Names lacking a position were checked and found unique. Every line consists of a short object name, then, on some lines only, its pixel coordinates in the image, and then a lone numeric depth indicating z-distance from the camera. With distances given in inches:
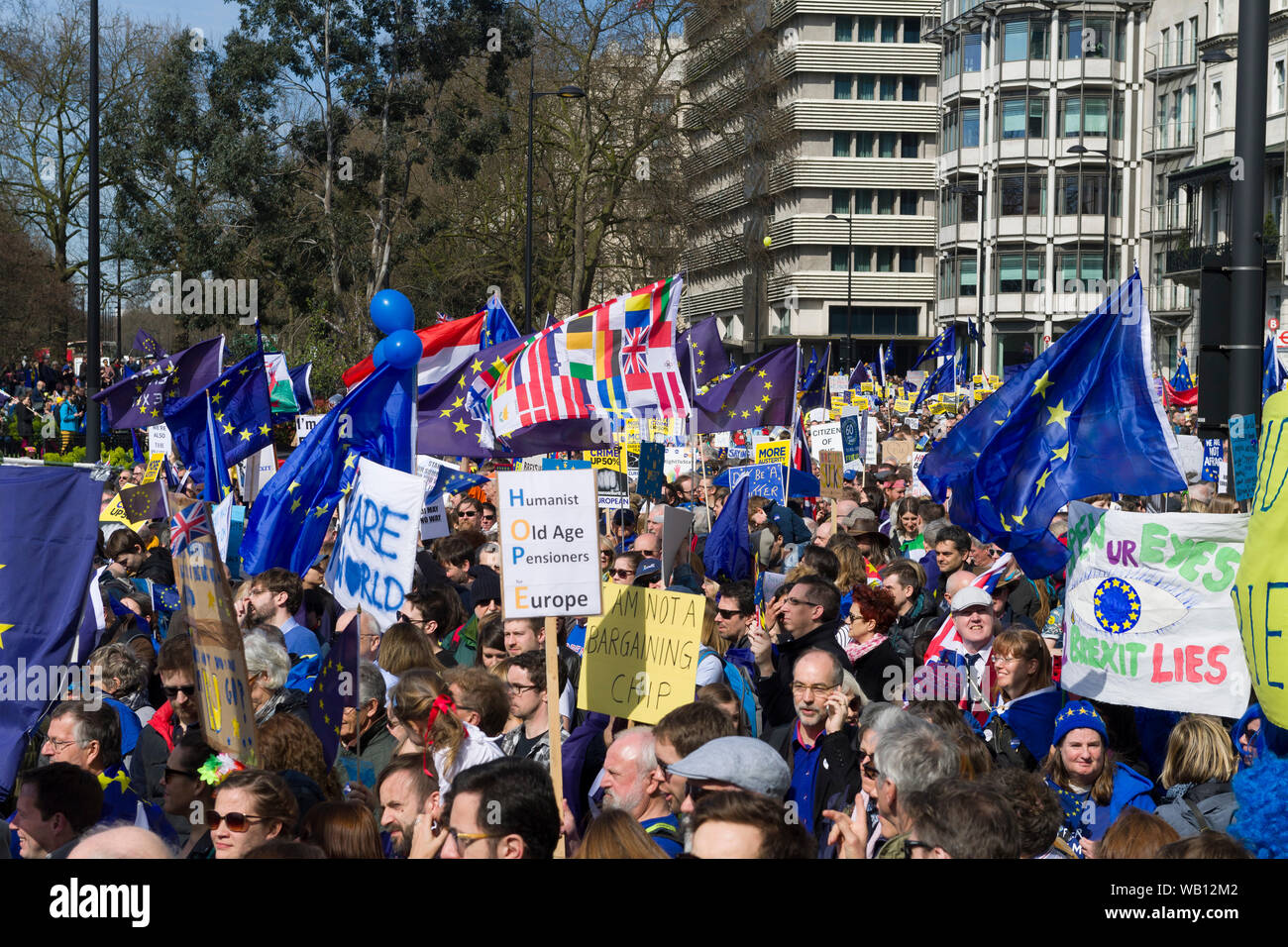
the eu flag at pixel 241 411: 521.3
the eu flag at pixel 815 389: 1076.5
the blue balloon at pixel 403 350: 446.6
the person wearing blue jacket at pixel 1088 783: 215.0
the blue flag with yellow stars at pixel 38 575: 240.5
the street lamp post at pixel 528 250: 1311.5
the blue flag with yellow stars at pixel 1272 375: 598.5
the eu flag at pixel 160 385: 633.6
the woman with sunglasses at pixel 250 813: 181.5
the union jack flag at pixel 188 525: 248.1
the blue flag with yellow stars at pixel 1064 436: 327.0
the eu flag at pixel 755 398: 639.1
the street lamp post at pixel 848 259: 2213.3
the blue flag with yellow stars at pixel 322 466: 406.0
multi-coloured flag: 485.1
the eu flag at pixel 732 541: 441.7
